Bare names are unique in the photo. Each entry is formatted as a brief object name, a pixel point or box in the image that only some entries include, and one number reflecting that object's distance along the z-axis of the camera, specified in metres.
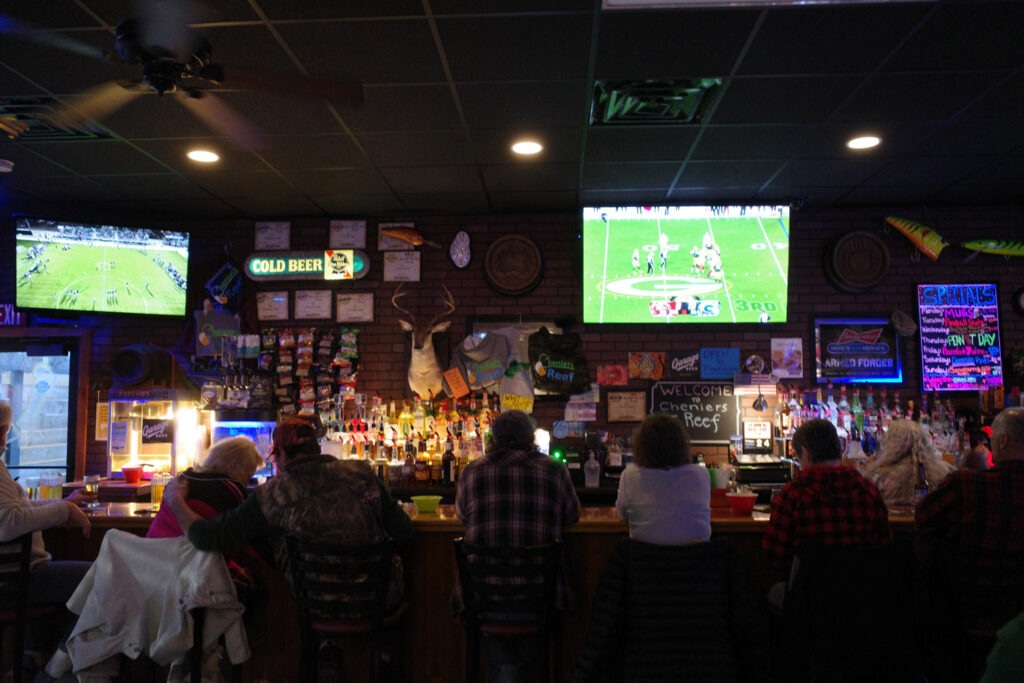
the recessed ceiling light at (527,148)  4.62
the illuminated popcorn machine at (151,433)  6.00
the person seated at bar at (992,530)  2.81
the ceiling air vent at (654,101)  3.80
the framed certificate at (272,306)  6.37
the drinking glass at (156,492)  4.71
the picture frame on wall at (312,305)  6.34
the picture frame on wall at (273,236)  6.39
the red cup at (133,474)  5.35
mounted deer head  6.07
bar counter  3.55
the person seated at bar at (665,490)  2.85
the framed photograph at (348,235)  6.34
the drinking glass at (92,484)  5.11
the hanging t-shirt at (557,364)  6.07
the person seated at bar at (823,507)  2.88
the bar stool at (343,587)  2.87
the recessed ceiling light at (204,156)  4.72
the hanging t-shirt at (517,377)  6.09
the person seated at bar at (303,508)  2.93
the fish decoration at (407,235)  6.16
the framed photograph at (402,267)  6.29
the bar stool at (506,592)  2.89
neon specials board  6.03
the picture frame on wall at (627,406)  6.12
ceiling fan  2.94
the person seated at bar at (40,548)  3.18
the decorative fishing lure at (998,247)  6.02
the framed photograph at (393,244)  6.30
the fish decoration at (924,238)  6.01
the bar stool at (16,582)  3.17
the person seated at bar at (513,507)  3.04
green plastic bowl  3.75
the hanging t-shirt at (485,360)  6.12
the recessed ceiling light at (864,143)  4.59
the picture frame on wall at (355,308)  6.30
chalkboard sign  6.09
